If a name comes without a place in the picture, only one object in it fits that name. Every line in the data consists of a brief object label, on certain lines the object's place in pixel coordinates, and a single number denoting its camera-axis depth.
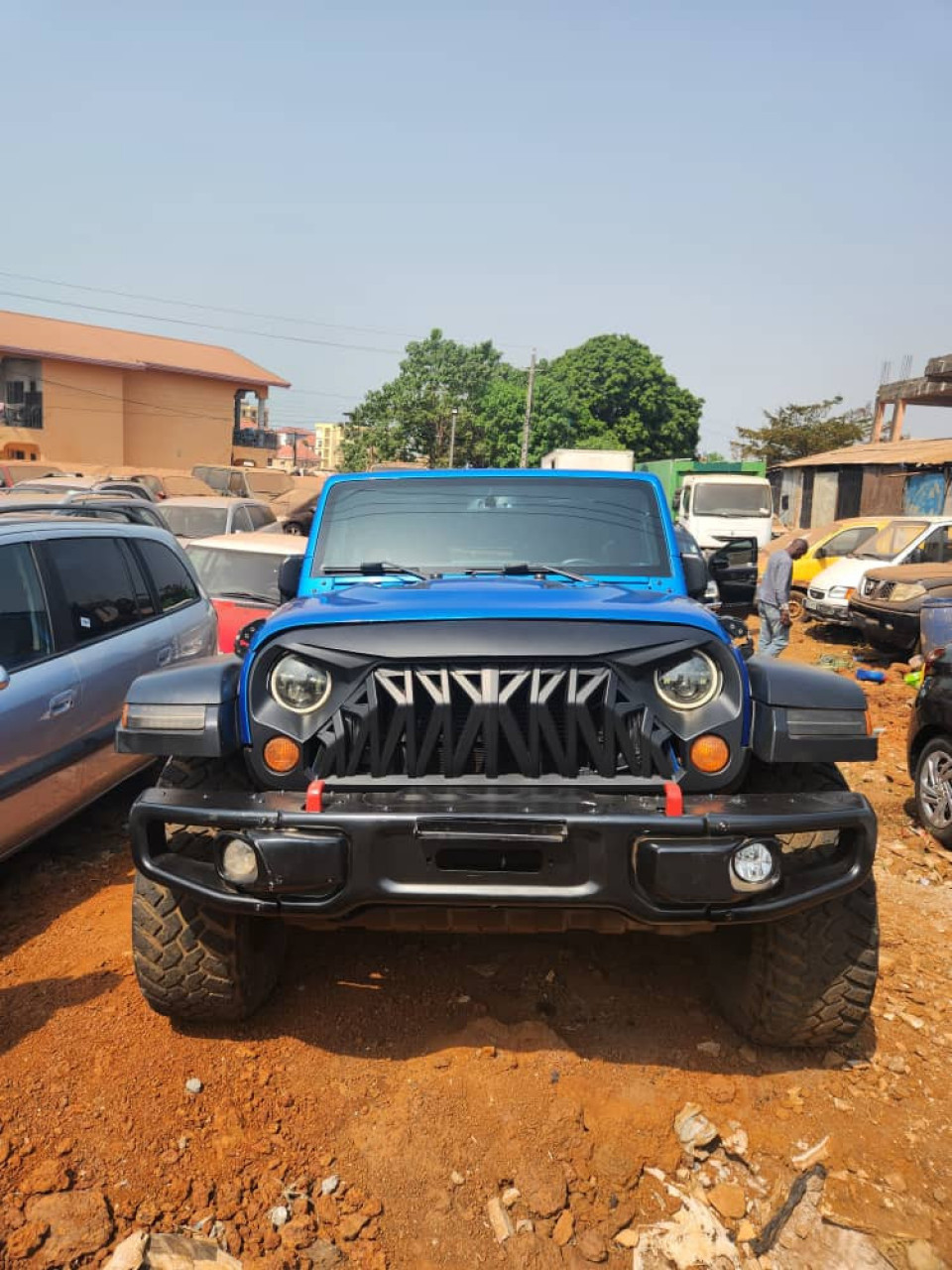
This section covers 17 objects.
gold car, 15.77
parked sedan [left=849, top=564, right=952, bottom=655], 11.08
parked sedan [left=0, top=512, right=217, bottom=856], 4.02
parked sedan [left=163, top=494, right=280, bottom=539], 12.22
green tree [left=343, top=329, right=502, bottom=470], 53.47
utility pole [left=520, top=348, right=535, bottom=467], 45.53
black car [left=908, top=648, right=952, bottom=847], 5.42
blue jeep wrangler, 2.57
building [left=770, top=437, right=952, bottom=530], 23.14
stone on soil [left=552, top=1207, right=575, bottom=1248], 2.42
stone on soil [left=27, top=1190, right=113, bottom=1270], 2.29
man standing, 11.34
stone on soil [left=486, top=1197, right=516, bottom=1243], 2.43
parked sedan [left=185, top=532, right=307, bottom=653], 7.31
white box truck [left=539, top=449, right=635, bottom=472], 27.69
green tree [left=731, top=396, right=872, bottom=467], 43.09
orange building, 38.34
